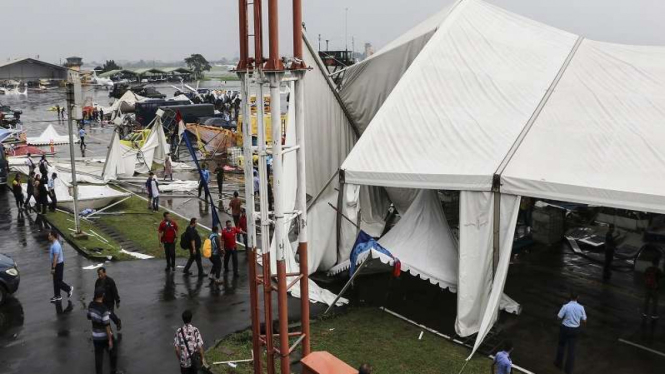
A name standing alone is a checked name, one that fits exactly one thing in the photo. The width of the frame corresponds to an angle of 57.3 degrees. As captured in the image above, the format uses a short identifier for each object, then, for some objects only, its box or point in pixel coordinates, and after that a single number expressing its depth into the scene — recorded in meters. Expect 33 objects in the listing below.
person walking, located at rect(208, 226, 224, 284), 14.95
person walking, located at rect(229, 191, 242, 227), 18.83
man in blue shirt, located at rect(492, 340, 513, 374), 9.12
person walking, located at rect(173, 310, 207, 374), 9.11
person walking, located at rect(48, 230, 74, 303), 13.39
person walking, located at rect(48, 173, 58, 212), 21.66
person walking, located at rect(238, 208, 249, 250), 17.11
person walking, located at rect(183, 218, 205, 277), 15.12
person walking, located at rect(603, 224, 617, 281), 15.91
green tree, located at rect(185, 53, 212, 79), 168.77
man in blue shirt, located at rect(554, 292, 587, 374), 10.62
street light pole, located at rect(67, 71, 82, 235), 17.42
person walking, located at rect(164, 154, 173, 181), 27.97
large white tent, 11.77
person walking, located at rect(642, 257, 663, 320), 12.30
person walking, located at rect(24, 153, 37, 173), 25.37
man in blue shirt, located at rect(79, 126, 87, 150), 39.09
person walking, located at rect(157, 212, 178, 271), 15.54
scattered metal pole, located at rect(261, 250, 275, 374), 8.44
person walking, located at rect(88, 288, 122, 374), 10.07
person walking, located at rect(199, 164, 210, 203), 22.53
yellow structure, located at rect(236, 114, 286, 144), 27.12
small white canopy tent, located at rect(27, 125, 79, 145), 39.12
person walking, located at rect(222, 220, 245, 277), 15.26
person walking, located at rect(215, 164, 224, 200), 25.17
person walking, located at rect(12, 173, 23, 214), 21.89
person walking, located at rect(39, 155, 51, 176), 22.74
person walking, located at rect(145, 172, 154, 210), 22.18
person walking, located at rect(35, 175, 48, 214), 21.17
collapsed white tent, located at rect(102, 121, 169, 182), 27.52
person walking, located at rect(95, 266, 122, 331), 11.68
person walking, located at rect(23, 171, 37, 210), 21.98
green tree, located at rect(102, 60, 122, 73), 158.50
